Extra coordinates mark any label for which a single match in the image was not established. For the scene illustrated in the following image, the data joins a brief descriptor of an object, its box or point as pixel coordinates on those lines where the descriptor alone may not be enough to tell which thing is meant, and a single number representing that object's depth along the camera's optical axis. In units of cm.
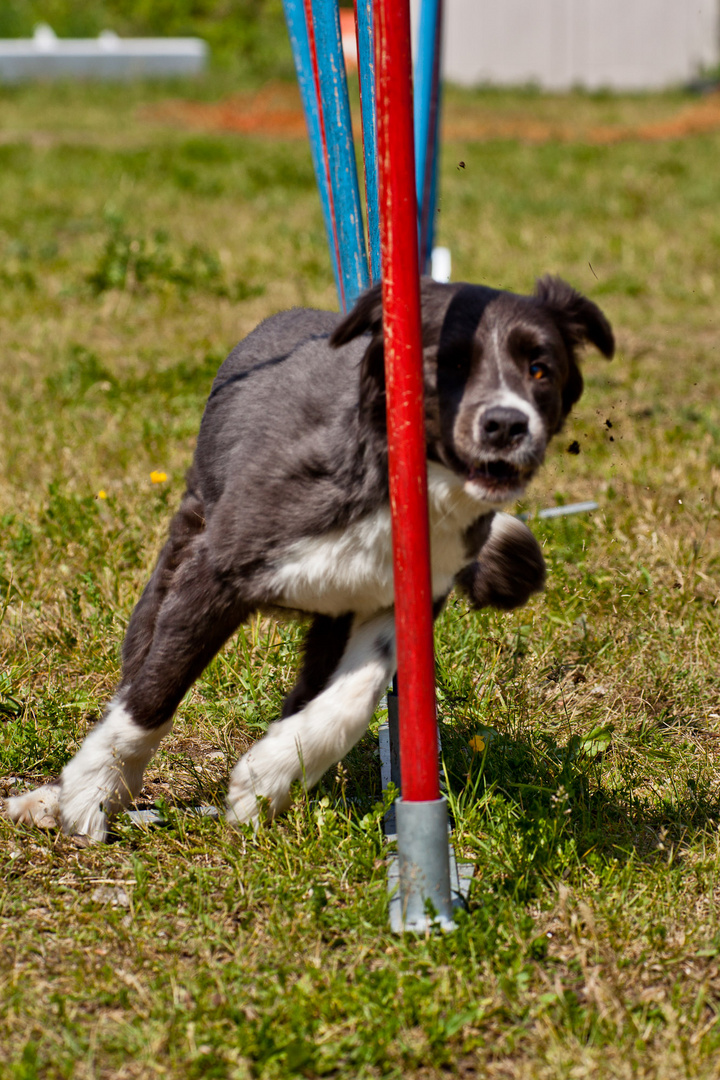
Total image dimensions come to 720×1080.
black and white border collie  490
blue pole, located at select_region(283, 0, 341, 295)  702
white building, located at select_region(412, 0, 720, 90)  4828
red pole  429
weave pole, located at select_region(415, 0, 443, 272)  828
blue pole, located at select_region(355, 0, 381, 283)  599
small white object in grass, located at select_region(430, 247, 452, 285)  1222
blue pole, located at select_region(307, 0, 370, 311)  662
